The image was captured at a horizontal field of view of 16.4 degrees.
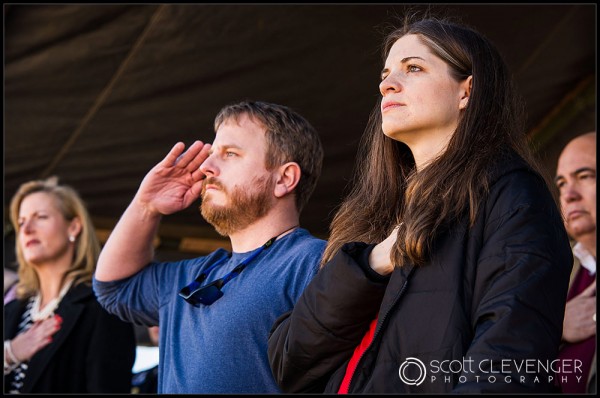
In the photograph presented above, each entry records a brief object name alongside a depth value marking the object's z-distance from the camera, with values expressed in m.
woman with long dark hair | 2.90
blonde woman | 3.96
